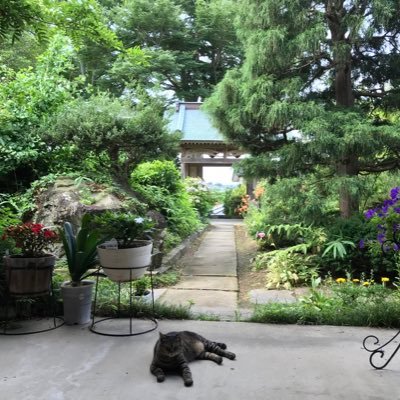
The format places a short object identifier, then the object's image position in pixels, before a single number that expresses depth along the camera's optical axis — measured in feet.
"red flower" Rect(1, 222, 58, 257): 10.89
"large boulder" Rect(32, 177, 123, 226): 17.79
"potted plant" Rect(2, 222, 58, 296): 10.30
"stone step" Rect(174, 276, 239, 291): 16.96
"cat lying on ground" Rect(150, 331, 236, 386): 7.98
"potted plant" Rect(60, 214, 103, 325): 10.88
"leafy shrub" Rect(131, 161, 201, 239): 25.50
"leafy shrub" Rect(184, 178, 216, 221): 39.65
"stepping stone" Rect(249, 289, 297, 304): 14.87
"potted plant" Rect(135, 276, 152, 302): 12.69
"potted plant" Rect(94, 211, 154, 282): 10.34
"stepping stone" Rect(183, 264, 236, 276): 19.69
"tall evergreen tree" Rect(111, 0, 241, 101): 48.55
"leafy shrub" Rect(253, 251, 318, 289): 17.13
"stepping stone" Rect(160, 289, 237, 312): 14.19
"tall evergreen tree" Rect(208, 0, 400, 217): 17.33
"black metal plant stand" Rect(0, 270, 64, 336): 10.32
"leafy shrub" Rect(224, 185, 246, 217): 50.42
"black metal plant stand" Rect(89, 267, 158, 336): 10.27
